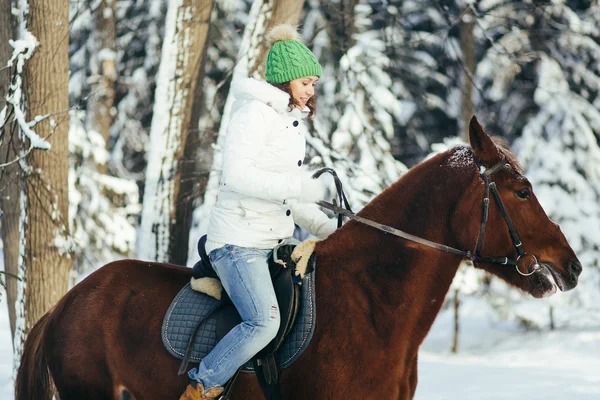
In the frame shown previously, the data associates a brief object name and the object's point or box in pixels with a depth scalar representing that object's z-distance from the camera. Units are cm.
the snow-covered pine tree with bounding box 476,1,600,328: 1672
